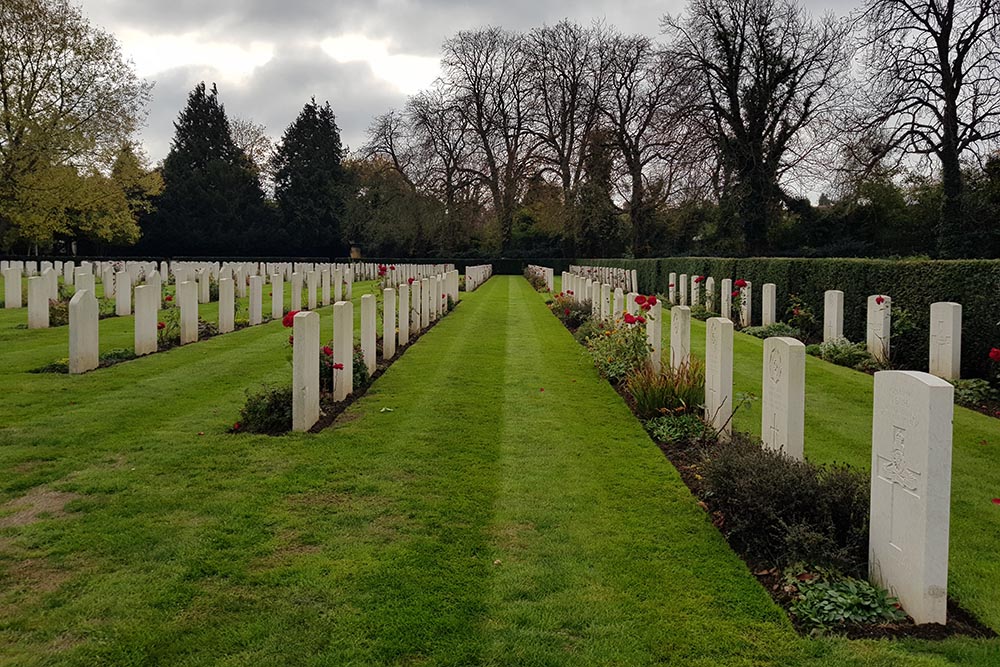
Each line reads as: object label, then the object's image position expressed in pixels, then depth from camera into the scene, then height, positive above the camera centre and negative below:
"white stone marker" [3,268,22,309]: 16.88 +0.00
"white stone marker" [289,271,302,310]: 17.22 +0.00
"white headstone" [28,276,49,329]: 12.94 -0.28
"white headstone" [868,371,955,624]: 3.05 -0.86
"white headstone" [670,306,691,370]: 7.25 -0.44
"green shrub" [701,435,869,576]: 3.68 -1.20
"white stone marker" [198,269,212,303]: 18.73 +0.06
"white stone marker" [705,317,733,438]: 5.92 -0.66
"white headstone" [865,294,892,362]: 10.75 -0.48
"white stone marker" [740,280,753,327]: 16.39 -0.26
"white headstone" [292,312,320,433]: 6.24 -0.68
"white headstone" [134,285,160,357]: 10.16 -0.42
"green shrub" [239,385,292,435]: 6.40 -1.10
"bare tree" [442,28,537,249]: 44.62 +11.49
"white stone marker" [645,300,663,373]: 8.13 -0.49
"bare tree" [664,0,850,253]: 29.33 +8.50
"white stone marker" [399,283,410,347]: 12.21 -0.37
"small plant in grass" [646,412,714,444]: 6.25 -1.21
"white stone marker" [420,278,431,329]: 14.84 -0.22
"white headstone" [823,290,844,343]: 12.20 -0.35
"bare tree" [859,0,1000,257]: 22.42 +6.71
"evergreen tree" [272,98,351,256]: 56.75 +8.20
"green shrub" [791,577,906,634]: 3.23 -1.43
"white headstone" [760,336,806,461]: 4.62 -0.66
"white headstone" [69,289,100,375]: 8.58 -0.50
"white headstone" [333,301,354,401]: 7.38 -0.54
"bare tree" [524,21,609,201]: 41.97 +12.36
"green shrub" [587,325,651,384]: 8.59 -0.74
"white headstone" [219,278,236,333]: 13.38 -0.29
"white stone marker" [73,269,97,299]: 14.33 +0.17
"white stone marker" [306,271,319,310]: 18.73 +0.08
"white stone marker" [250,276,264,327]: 14.73 -0.19
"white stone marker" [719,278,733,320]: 16.32 -0.10
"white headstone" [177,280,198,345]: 11.58 -0.29
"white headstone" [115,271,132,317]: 15.42 -0.11
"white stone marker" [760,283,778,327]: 15.20 -0.19
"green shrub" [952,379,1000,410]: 8.27 -1.15
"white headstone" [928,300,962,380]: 9.06 -0.58
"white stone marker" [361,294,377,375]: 8.95 -0.47
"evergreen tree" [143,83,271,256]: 54.31 +7.45
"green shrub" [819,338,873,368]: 11.01 -0.91
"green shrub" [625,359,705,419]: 6.88 -0.95
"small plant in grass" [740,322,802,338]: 13.60 -0.72
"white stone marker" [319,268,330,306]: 21.36 +0.15
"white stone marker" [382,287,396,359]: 10.61 -0.45
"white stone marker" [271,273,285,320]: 16.34 -0.14
